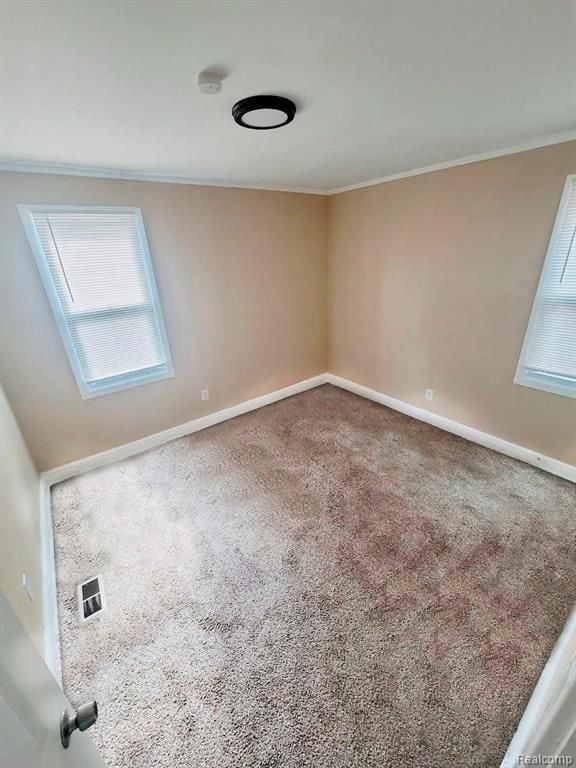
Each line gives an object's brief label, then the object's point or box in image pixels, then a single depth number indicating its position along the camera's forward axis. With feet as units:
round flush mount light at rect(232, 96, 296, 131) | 4.12
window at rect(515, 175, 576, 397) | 6.66
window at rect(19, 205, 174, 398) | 7.22
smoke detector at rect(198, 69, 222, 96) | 3.48
